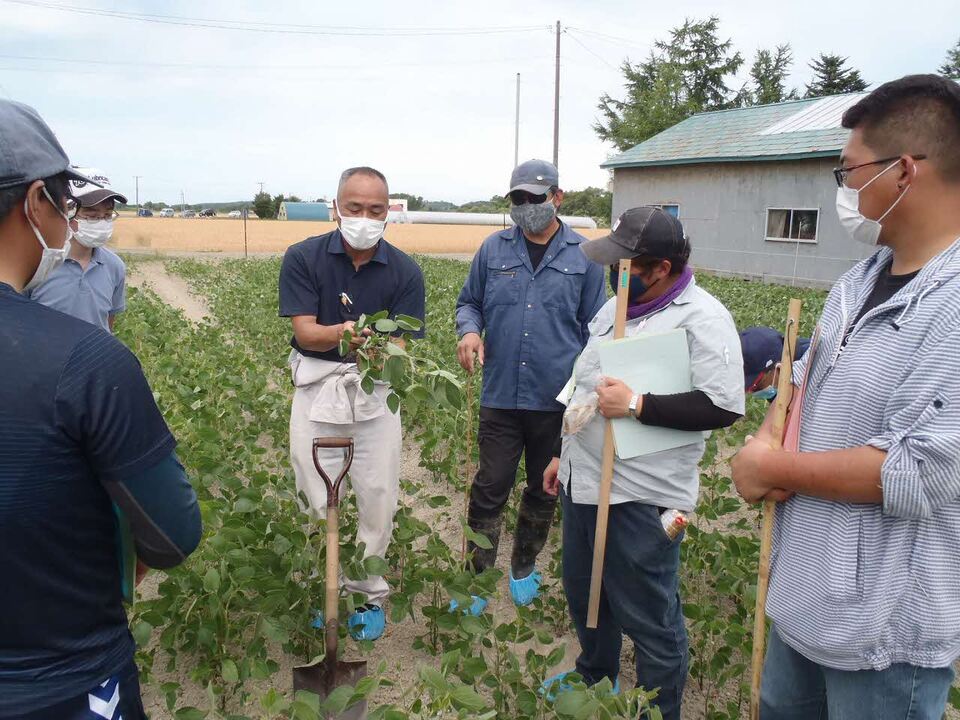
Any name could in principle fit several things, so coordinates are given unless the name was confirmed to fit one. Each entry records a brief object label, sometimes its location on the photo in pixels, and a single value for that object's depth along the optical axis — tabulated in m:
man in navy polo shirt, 2.96
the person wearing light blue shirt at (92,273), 3.30
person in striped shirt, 1.38
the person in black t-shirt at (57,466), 1.18
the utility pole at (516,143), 40.09
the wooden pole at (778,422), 1.73
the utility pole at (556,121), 28.52
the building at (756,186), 16.59
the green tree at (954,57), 39.73
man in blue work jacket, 3.31
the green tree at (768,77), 41.03
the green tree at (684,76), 37.66
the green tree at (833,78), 38.09
